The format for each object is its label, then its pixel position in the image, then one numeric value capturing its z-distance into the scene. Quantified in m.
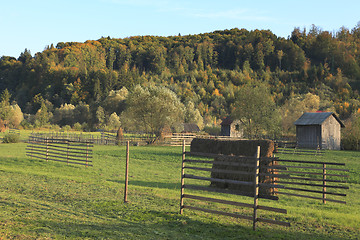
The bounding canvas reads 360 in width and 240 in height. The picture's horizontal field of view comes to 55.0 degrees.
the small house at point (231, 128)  70.31
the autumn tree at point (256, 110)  57.72
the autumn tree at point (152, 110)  53.91
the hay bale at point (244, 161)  13.62
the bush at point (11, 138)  49.47
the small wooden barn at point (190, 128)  81.06
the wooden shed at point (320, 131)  46.44
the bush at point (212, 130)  81.00
